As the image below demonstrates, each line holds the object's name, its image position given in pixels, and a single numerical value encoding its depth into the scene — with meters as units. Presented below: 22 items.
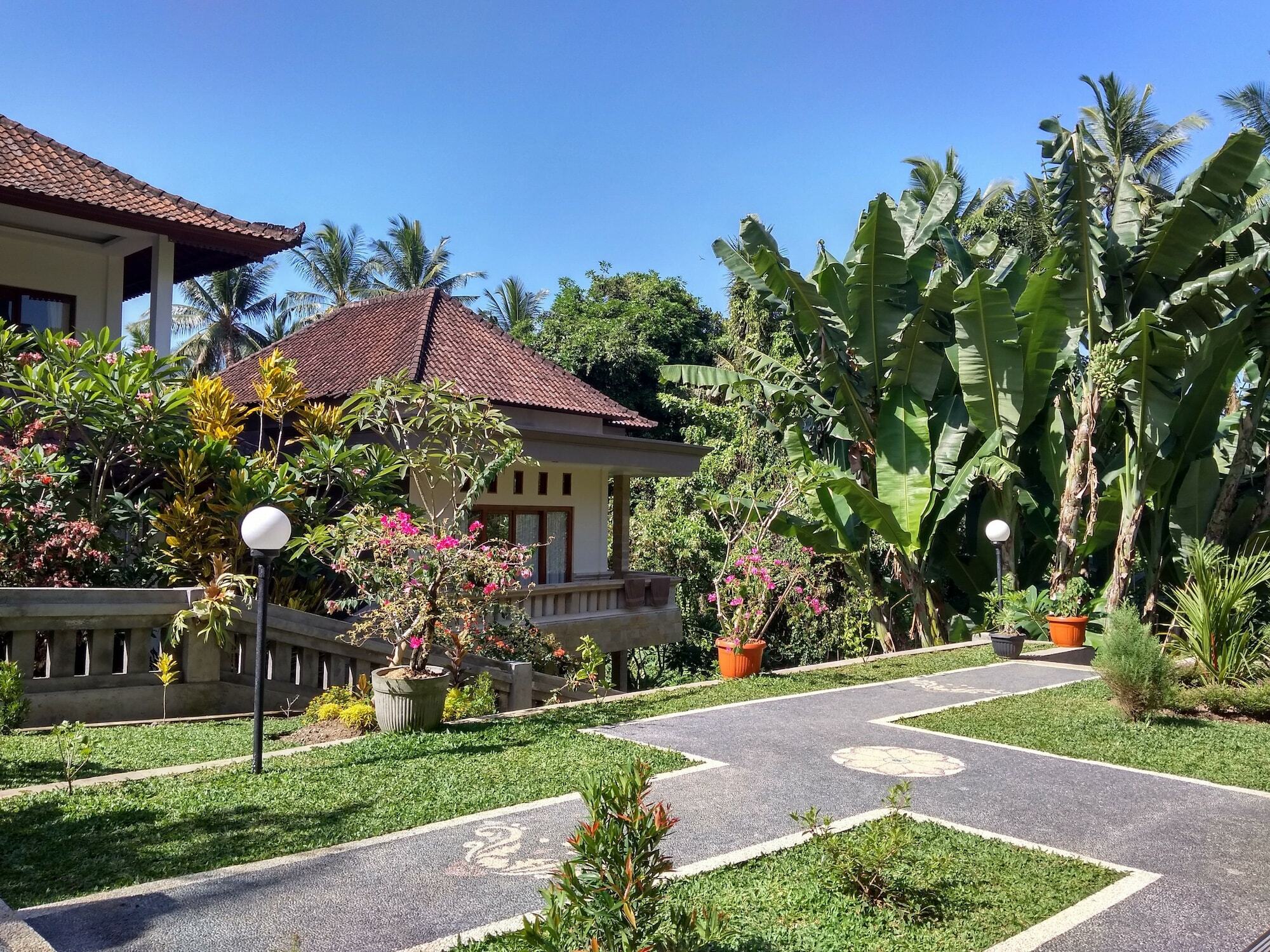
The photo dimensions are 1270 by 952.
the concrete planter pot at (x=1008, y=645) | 13.45
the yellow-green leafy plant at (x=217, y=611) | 9.15
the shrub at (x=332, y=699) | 9.27
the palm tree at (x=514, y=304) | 41.38
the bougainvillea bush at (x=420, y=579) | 8.64
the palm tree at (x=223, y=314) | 44.28
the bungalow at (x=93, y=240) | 12.79
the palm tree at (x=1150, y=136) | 29.69
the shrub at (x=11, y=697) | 7.45
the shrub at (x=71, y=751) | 6.45
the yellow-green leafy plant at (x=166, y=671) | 9.16
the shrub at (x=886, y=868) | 4.64
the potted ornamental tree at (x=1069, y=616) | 14.36
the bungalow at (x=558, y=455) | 17.00
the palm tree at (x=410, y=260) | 42.28
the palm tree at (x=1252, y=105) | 27.50
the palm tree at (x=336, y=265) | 42.16
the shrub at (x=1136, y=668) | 8.87
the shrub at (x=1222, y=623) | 10.02
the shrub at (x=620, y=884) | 3.17
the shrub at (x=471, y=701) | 9.22
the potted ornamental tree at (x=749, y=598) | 12.06
